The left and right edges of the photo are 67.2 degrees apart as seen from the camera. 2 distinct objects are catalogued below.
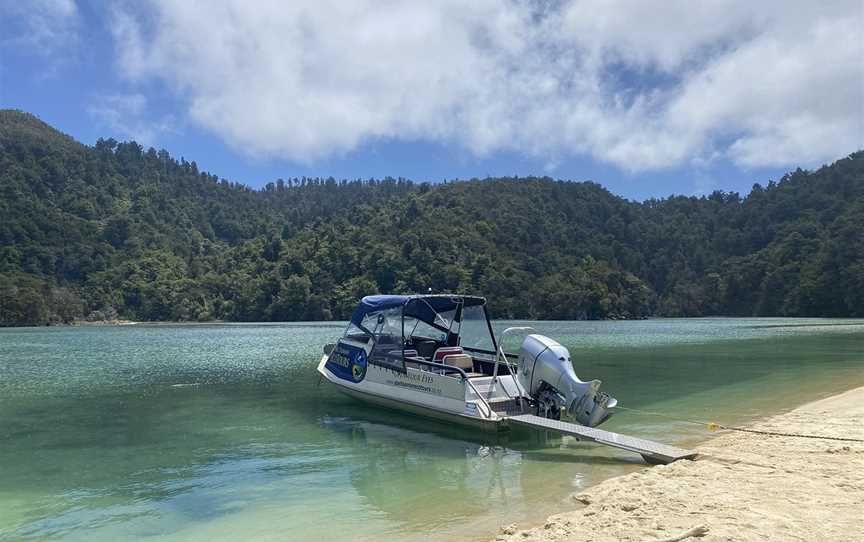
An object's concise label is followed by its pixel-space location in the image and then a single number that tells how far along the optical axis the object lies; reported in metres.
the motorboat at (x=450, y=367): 13.84
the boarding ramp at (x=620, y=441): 11.13
